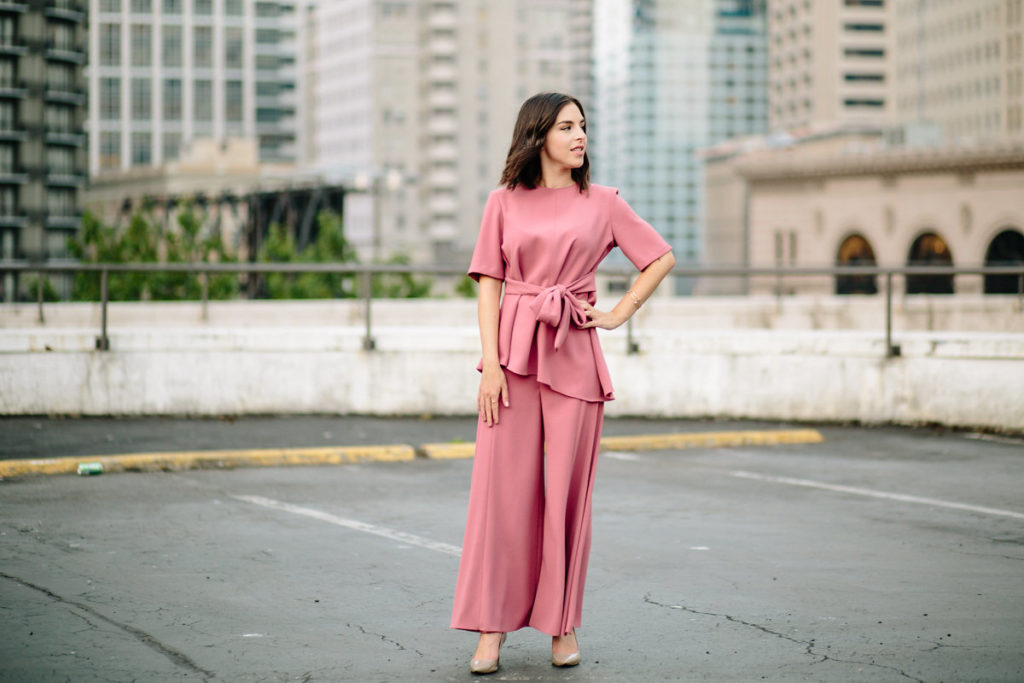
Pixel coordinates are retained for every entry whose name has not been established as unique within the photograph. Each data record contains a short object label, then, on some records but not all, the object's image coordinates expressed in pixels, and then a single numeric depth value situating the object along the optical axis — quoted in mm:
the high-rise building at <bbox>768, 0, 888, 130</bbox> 154375
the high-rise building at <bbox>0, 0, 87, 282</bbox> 95375
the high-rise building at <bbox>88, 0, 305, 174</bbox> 157750
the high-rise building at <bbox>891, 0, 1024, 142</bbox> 125875
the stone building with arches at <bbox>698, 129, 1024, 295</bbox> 85625
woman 4922
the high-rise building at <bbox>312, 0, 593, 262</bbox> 165625
